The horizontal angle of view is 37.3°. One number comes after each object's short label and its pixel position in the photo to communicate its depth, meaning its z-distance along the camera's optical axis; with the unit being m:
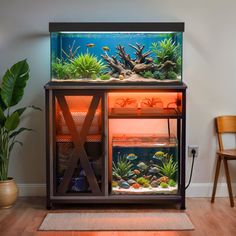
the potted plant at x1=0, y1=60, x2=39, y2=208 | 3.28
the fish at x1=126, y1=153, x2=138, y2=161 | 3.30
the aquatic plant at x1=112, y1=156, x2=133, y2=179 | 3.30
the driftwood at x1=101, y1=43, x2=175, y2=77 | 3.32
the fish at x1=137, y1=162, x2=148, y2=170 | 3.31
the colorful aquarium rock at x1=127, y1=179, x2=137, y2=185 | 3.33
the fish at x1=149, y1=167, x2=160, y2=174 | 3.32
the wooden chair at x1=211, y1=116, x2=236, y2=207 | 3.46
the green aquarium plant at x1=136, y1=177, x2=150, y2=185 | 3.33
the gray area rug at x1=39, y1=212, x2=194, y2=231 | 2.88
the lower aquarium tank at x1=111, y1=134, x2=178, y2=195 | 3.30
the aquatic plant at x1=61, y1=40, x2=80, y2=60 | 3.33
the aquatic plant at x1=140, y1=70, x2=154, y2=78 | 3.31
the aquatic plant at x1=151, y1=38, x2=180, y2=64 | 3.29
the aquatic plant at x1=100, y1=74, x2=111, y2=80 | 3.31
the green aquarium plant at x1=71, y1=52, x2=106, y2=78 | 3.31
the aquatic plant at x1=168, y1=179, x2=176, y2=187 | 3.32
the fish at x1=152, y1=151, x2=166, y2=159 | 3.30
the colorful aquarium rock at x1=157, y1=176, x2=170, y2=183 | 3.32
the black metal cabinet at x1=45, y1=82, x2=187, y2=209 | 3.24
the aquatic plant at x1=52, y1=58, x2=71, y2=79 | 3.31
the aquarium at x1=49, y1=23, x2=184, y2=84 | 3.30
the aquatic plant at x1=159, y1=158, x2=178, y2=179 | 3.31
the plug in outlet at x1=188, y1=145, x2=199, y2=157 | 3.63
